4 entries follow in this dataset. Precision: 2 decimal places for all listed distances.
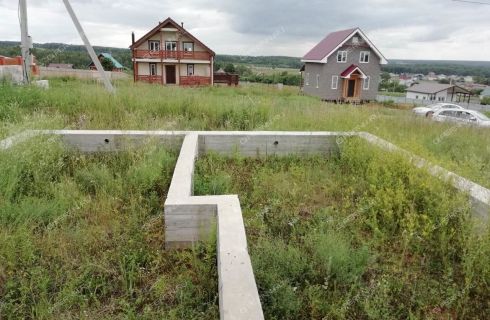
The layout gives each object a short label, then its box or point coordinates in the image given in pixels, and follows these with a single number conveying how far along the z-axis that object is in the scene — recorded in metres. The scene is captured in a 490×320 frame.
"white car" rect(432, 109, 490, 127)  16.80
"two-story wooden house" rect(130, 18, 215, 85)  26.25
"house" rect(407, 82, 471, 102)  46.81
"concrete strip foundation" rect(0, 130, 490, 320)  1.96
